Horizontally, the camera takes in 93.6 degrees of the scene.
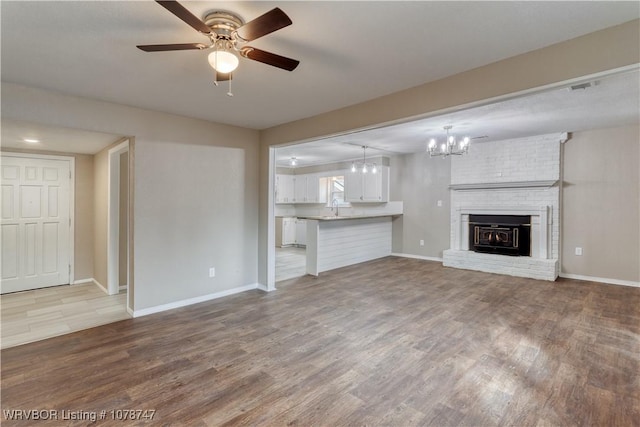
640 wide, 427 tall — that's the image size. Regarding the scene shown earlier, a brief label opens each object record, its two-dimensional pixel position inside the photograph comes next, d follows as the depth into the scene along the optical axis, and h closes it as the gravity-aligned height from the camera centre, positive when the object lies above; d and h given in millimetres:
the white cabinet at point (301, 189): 8992 +721
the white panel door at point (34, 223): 4438 -173
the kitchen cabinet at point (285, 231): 9219 -591
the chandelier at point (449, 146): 4674 +1074
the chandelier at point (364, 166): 6996 +1133
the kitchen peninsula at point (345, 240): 5672 -604
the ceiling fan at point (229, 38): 1578 +984
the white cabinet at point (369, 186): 7352 +641
